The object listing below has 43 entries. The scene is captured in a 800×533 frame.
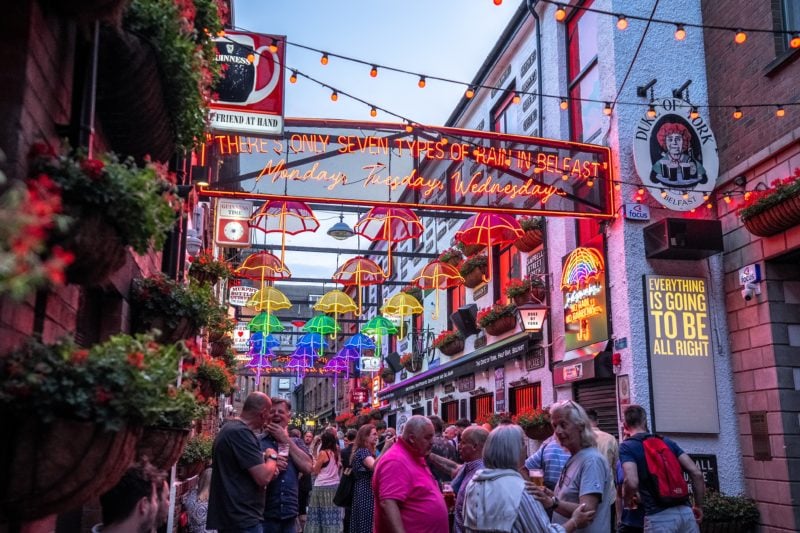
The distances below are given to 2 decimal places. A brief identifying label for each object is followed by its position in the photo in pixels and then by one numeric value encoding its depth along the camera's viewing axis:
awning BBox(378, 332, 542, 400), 15.12
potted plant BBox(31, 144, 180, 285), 3.16
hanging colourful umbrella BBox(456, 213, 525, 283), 14.48
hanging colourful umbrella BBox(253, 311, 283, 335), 21.27
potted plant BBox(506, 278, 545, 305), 14.46
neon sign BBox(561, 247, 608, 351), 12.08
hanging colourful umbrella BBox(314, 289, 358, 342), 19.70
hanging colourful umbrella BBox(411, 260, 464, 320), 18.39
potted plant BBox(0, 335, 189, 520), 2.84
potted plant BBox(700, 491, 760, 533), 9.98
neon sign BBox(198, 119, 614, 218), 11.04
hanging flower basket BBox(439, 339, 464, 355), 20.06
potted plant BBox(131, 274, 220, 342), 5.92
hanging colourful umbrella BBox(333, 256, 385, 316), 18.66
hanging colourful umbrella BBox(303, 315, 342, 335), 22.68
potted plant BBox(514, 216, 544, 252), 14.78
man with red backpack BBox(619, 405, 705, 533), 6.66
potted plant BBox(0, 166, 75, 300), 1.59
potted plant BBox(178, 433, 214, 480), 9.32
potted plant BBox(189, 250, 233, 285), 9.88
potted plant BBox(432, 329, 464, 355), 20.06
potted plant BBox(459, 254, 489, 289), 18.31
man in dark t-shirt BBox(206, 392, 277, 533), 5.95
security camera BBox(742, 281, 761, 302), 10.36
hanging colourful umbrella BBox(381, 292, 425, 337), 20.81
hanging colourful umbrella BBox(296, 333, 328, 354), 25.98
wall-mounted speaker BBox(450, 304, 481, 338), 18.86
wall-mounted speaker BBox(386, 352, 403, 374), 28.03
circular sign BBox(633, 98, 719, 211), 11.27
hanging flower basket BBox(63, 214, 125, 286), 3.15
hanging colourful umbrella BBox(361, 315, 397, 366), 21.47
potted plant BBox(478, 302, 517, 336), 15.81
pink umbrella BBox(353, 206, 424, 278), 14.49
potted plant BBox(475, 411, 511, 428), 13.00
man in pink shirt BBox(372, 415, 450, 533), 5.25
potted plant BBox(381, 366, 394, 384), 30.30
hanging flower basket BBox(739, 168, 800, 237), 9.28
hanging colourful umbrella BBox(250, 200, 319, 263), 13.89
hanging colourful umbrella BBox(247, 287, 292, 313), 18.72
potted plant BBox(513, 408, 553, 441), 12.65
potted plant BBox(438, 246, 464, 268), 19.78
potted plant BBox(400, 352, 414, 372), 26.24
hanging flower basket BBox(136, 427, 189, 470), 4.57
